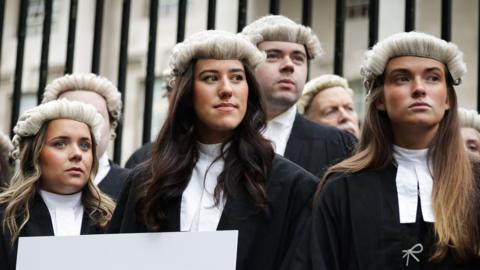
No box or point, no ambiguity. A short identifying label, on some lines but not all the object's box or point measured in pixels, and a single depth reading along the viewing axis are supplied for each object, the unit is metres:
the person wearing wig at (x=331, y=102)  7.11
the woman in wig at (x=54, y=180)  5.53
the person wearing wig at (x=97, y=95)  6.70
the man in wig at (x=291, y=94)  5.93
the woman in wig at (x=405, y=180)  4.46
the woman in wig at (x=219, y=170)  4.72
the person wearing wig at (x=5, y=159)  6.65
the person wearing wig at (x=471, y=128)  6.08
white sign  4.47
